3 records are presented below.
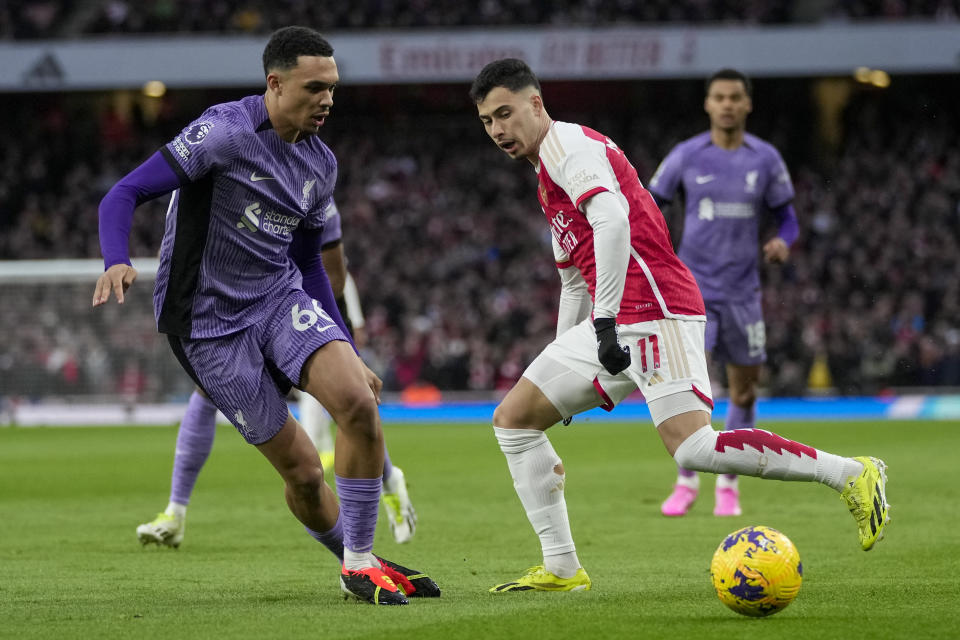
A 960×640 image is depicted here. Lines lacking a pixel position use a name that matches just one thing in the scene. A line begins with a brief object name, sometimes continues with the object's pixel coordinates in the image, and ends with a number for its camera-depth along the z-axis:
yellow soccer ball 9.50
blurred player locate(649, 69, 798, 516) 18.19
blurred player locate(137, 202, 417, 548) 15.00
